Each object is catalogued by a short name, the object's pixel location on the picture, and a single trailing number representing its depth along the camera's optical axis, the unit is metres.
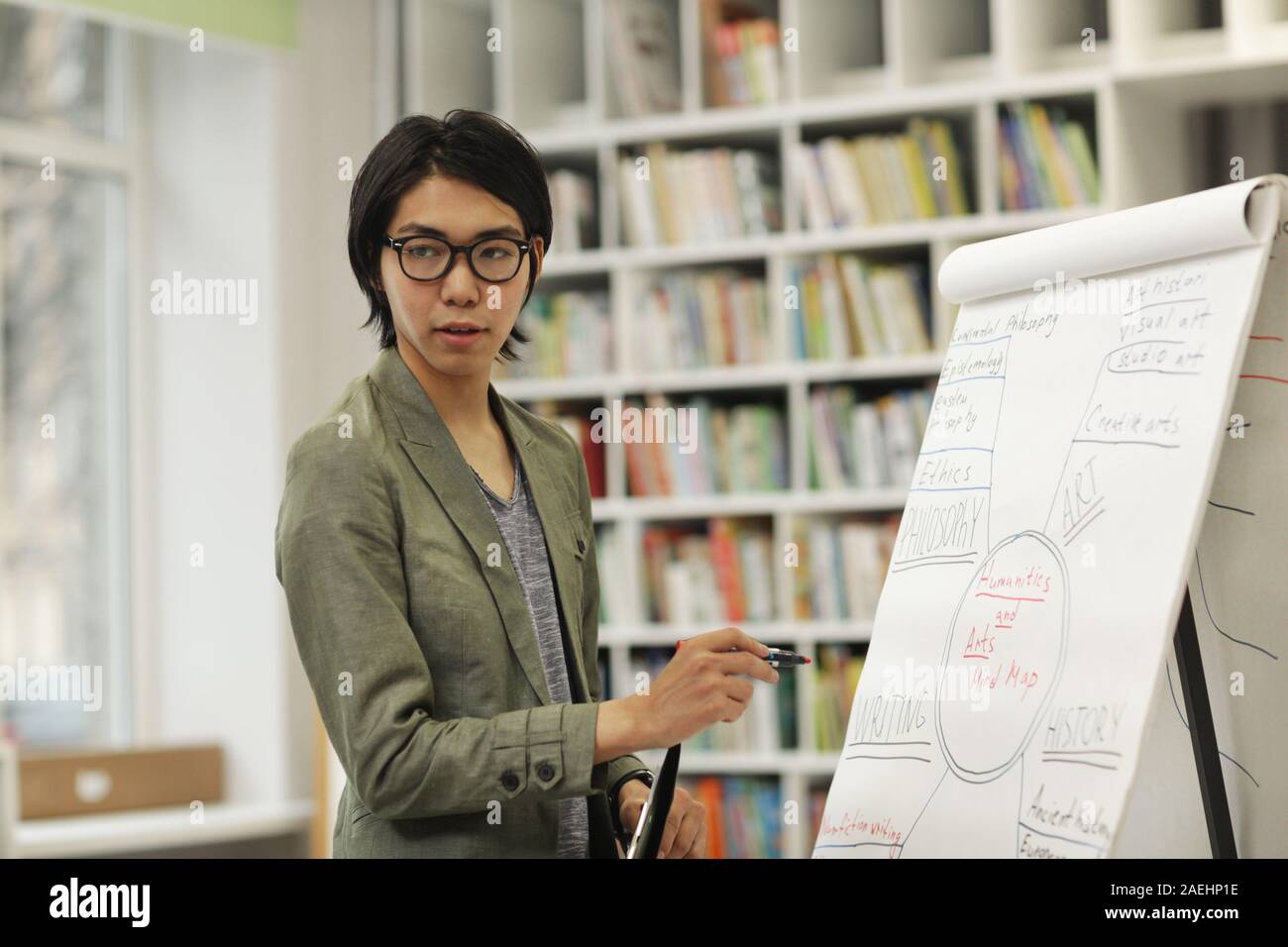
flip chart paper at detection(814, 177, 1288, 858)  1.50
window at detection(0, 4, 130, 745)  3.73
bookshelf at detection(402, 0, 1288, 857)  3.31
